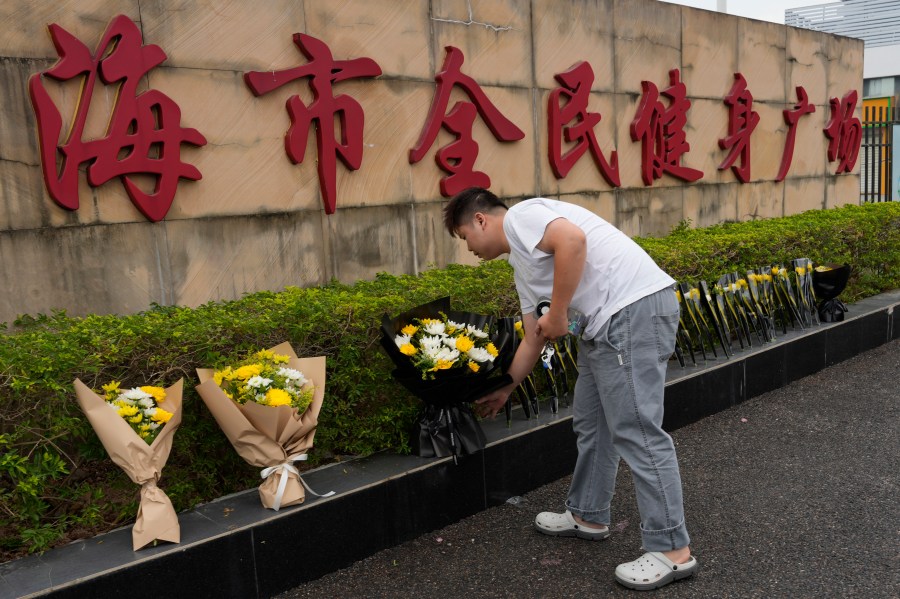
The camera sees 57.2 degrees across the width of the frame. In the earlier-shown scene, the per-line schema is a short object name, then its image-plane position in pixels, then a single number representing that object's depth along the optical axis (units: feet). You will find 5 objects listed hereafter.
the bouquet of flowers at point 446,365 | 11.21
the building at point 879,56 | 51.11
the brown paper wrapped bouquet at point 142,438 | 9.16
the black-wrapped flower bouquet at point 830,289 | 20.85
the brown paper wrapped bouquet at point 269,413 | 9.89
